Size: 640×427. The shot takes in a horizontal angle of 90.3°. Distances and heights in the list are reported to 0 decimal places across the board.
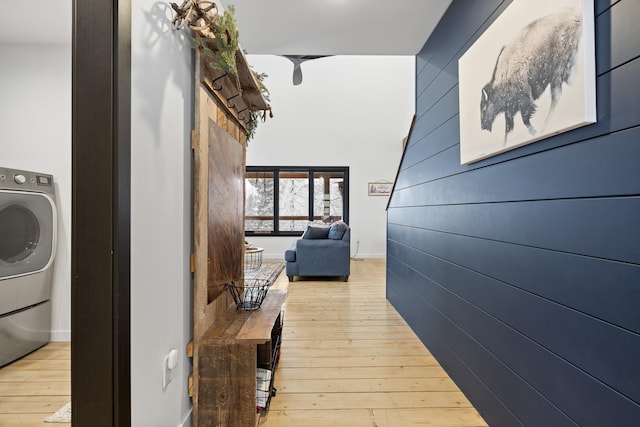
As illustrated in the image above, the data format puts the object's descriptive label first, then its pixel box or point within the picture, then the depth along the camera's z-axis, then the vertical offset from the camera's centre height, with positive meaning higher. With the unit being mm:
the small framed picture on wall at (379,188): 7492 +612
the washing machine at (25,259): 2041 -319
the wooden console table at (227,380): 1417 -748
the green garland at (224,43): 1307 +723
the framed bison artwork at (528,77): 1027 +552
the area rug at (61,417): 1583 -1030
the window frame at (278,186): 7508 +659
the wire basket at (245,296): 1868 -512
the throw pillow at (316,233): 5133 -312
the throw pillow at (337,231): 5039 -274
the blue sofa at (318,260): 4930 -718
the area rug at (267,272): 4970 -996
